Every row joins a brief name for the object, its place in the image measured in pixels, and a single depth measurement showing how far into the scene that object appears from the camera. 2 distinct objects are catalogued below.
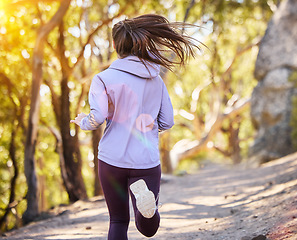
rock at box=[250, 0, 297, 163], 13.01
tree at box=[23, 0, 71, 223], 8.25
